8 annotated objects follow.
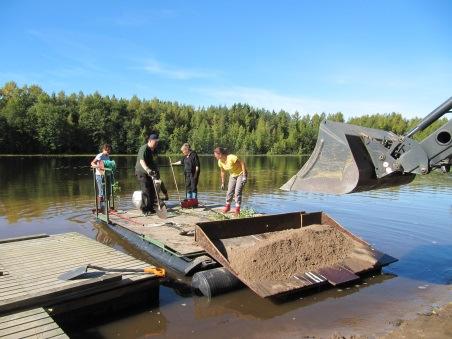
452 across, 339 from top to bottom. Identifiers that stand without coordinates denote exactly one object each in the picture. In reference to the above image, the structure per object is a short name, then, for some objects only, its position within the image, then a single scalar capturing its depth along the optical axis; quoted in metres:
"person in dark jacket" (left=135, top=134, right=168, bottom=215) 10.53
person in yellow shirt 10.80
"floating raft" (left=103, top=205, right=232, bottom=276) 7.56
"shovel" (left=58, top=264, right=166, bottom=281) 5.85
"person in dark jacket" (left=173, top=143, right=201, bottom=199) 12.53
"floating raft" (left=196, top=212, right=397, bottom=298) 6.63
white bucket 11.41
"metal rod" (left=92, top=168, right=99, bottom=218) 11.52
